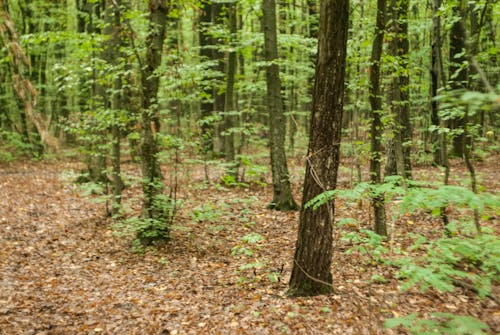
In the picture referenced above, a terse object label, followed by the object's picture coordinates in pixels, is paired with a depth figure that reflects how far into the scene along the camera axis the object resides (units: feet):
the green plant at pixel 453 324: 8.87
